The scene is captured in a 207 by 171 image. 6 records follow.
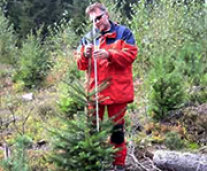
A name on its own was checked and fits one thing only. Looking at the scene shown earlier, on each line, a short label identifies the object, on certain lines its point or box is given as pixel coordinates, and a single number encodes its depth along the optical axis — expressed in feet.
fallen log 14.10
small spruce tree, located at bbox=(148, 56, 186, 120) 21.59
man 13.82
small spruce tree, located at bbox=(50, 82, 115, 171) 12.60
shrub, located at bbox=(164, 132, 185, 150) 17.17
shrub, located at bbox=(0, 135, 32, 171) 11.83
